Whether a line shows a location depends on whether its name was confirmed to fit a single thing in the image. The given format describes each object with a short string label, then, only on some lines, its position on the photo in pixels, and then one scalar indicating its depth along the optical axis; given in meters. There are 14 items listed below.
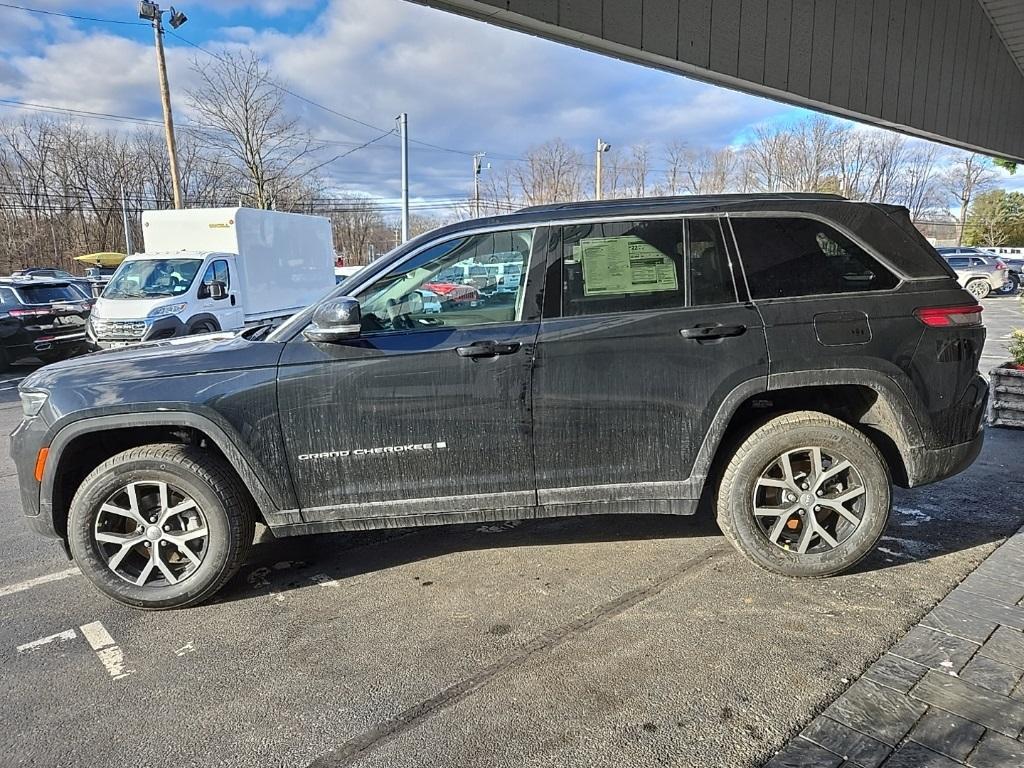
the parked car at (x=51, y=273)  26.91
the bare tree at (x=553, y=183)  42.06
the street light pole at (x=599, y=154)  36.55
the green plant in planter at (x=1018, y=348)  6.15
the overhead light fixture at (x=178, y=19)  20.80
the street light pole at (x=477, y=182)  38.44
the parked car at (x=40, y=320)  11.44
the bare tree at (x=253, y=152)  28.98
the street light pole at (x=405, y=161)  21.64
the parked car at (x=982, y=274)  24.08
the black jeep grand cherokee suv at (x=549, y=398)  3.11
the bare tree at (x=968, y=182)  48.66
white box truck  10.98
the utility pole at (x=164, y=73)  20.25
